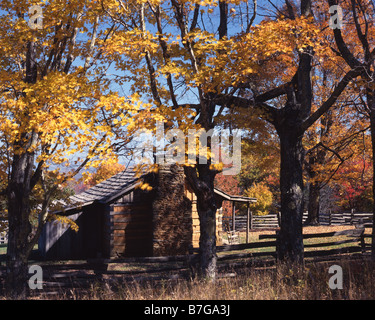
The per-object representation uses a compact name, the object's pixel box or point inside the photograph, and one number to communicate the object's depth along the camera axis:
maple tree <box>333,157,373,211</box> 26.14
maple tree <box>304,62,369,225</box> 22.45
